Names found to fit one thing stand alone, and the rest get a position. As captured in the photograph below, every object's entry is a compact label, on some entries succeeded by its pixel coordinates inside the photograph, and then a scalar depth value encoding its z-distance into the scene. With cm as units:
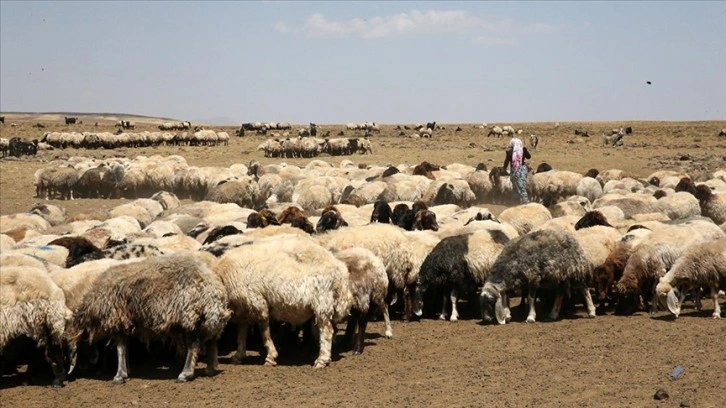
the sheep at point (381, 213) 1520
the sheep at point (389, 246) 1158
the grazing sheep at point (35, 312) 857
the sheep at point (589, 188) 2436
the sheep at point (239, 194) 2558
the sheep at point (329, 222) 1370
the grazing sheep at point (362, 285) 991
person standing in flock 2178
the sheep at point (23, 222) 1717
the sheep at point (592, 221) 1433
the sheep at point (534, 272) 1135
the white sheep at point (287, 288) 918
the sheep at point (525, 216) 1649
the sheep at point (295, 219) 1359
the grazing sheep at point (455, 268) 1188
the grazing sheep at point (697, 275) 1086
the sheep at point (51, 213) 2012
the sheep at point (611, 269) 1187
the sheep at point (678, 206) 1859
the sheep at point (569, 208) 1862
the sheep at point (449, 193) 2272
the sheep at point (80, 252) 1096
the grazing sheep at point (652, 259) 1152
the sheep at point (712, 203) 1926
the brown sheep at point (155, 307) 866
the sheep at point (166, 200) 2305
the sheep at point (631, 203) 1875
